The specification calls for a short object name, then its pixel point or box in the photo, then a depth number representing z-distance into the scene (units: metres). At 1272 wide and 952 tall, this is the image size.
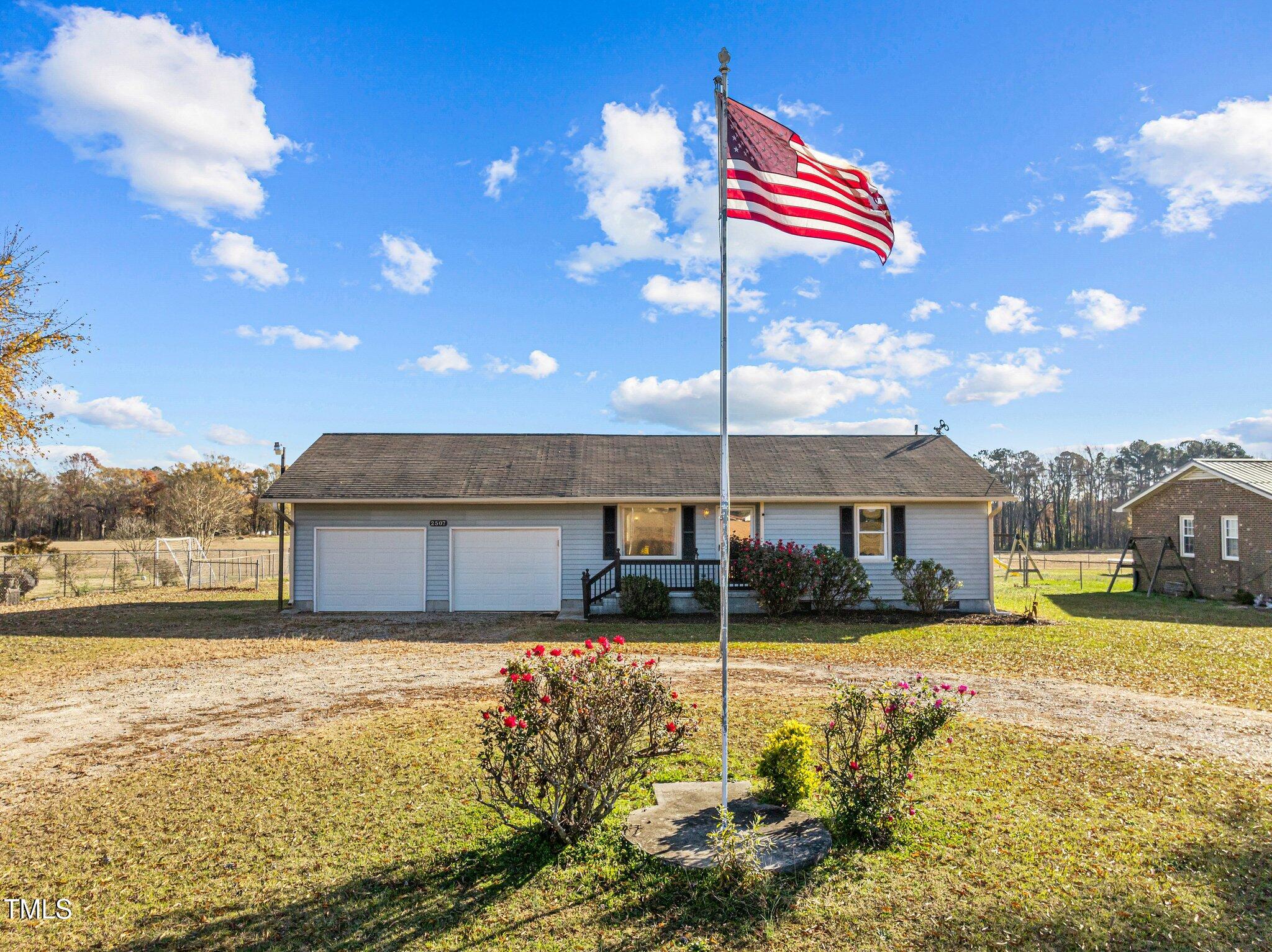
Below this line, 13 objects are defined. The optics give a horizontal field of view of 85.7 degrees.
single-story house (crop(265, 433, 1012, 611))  16.34
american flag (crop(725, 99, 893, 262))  5.20
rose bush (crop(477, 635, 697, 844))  4.27
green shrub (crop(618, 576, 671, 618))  15.63
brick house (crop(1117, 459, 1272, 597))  18.53
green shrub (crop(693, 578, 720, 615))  15.73
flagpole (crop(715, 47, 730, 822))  4.95
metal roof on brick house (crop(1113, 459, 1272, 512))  18.91
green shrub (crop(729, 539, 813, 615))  15.39
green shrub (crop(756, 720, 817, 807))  4.88
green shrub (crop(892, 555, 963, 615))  15.76
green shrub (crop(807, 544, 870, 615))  15.83
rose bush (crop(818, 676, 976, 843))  4.61
